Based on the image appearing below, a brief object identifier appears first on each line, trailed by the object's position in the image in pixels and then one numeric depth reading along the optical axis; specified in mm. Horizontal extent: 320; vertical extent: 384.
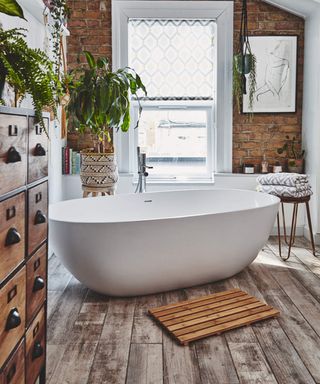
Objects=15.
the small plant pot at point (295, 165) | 5133
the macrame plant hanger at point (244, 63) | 4711
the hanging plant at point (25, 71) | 1584
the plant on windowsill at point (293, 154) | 5141
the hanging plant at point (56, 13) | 3826
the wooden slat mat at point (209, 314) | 2697
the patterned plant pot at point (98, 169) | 4266
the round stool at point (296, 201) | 4289
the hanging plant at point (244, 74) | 4819
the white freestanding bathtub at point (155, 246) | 3027
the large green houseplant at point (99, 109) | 4074
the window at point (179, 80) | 5098
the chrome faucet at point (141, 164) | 4488
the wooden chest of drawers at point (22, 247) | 1405
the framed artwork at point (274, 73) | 5148
